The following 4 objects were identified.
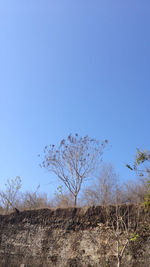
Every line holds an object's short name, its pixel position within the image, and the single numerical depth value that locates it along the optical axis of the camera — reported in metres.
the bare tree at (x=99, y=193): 19.57
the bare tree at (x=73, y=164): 19.59
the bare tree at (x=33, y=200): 21.28
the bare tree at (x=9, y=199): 20.98
